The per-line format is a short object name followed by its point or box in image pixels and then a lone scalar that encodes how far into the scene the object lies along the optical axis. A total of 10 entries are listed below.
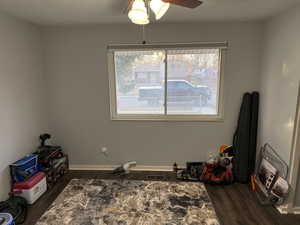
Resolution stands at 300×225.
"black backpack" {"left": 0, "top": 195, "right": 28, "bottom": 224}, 2.13
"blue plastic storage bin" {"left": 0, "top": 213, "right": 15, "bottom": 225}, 1.84
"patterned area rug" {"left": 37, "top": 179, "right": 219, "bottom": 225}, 1.99
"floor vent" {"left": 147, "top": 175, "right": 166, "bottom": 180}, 3.01
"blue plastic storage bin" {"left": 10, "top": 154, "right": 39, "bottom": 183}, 2.43
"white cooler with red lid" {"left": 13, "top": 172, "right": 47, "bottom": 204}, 2.41
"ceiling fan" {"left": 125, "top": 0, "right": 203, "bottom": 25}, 1.37
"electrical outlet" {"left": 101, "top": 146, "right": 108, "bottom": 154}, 3.26
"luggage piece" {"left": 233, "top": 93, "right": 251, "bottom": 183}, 2.85
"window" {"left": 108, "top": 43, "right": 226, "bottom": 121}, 2.97
